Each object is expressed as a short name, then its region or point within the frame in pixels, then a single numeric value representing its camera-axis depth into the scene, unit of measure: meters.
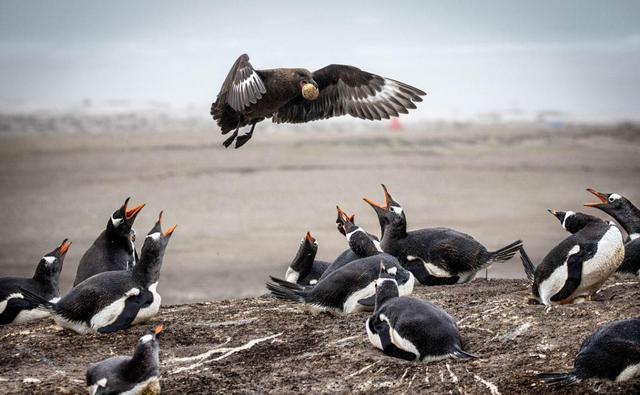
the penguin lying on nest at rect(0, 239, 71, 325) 17.92
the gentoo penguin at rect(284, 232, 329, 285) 20.55
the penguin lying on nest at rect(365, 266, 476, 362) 13.81
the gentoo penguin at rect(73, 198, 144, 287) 19.02
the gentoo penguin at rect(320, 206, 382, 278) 18.61
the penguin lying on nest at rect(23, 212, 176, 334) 16.25
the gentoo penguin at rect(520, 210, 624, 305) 15.55
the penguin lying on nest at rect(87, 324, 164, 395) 12.73
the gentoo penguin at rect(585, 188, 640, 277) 18.00
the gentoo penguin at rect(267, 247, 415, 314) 16.56
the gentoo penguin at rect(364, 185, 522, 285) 19.41
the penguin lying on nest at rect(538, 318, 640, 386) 12.12
